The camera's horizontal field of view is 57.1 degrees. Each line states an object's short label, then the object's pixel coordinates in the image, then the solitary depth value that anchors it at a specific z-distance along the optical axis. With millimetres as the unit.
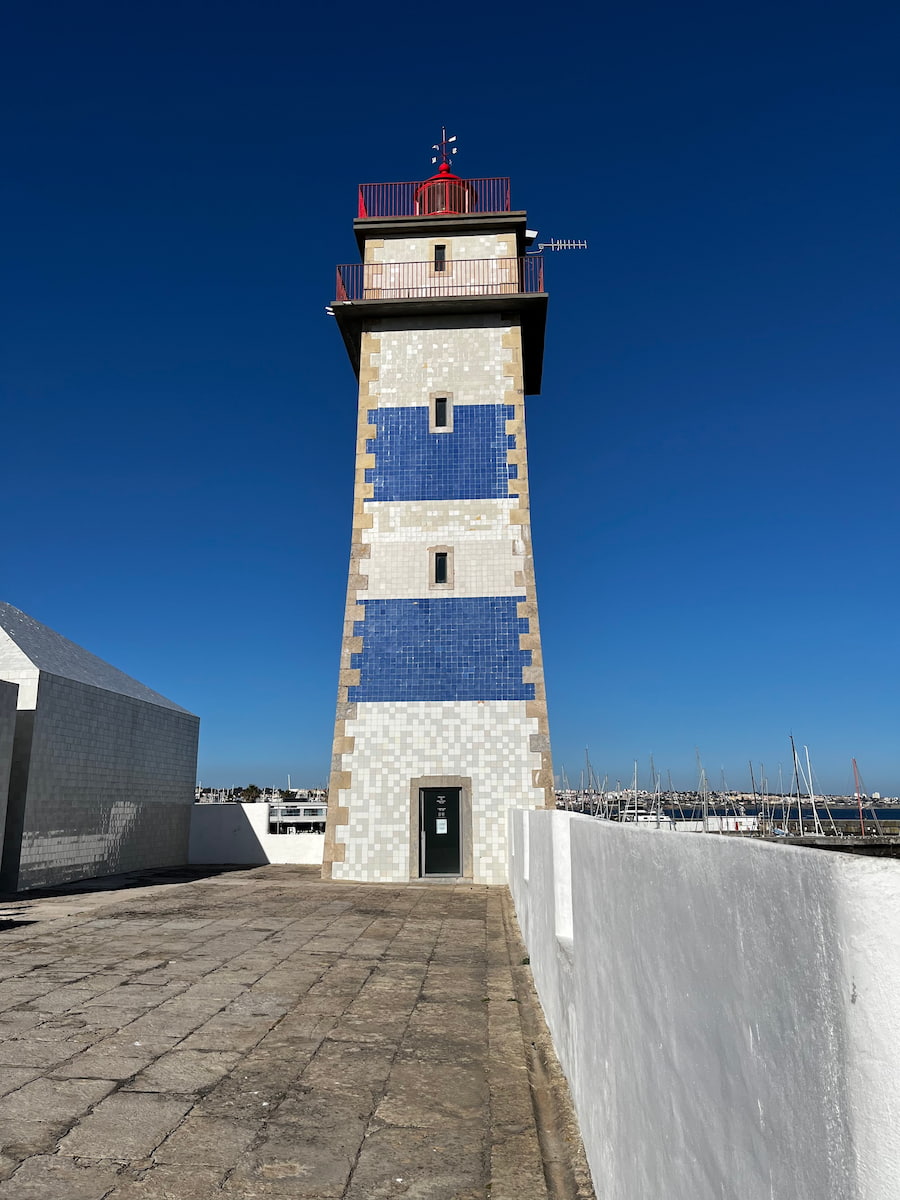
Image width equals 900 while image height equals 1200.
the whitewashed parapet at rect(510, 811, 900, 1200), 981
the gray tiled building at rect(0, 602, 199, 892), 12438
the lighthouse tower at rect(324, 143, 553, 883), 13477
